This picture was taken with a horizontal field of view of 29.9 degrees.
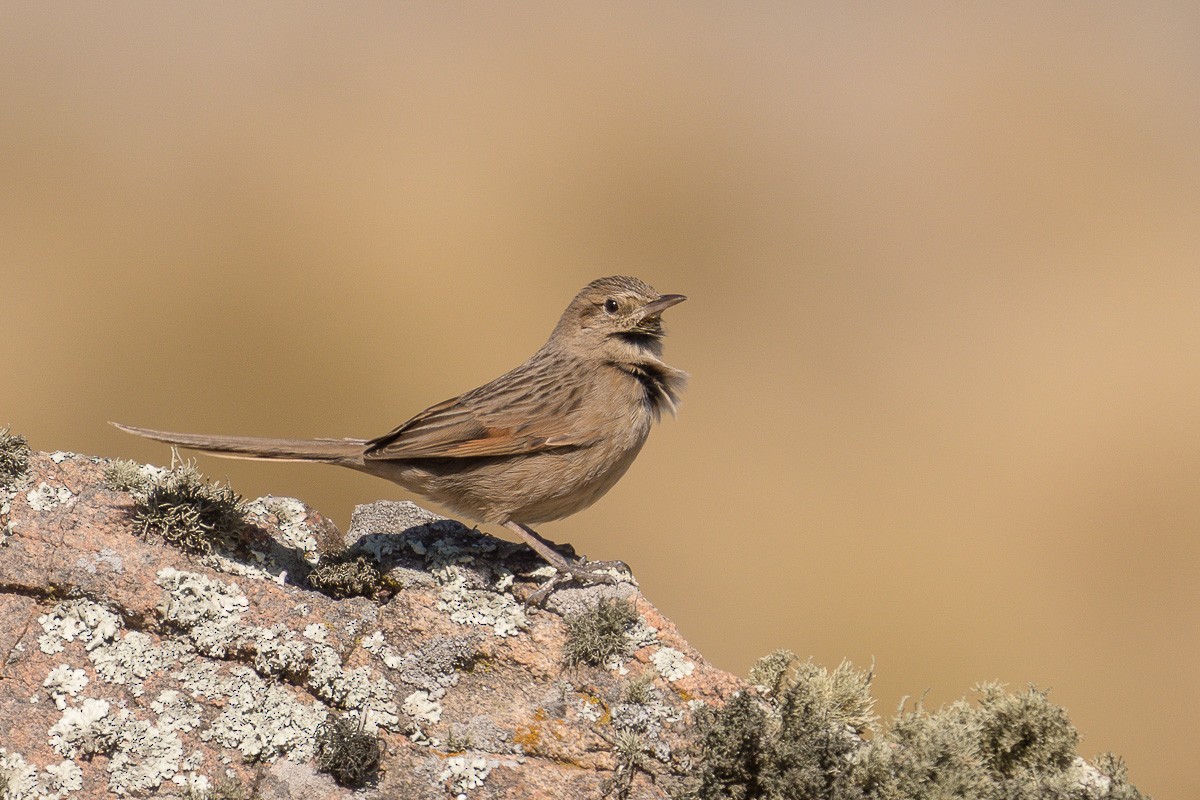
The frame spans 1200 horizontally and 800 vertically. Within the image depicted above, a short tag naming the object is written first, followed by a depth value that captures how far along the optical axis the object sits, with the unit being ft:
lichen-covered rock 33.37
